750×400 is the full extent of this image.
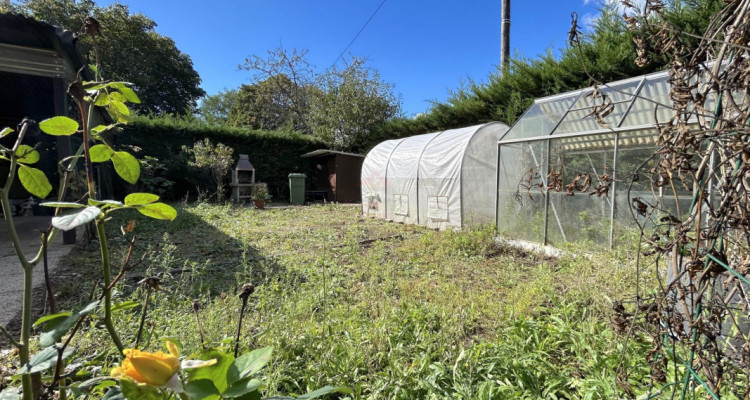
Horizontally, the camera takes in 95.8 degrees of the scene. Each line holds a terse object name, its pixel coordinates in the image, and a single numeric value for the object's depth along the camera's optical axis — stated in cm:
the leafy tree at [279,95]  2105
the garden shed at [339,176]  1412
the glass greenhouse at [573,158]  448
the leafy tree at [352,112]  1644
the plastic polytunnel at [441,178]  670
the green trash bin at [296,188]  1320
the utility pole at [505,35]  876
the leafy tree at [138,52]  1705
